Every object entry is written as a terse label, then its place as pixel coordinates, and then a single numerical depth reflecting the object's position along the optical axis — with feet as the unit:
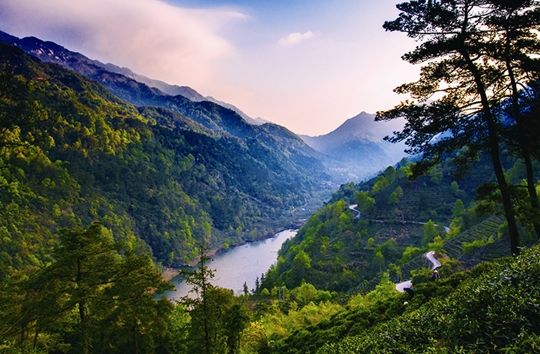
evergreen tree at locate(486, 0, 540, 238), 54.95
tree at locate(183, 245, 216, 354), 85.76
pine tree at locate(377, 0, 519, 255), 56.85
